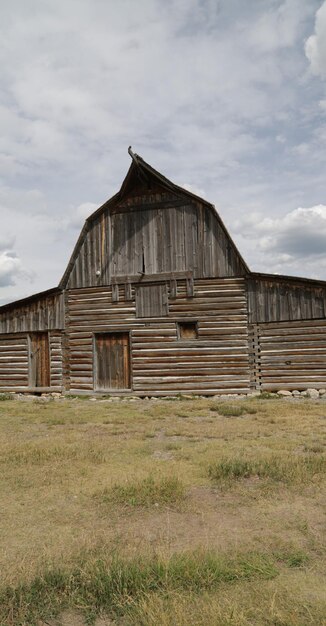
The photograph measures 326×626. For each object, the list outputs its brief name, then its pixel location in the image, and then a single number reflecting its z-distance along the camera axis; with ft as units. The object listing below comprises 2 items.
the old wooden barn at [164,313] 56.54
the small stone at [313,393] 53.53
